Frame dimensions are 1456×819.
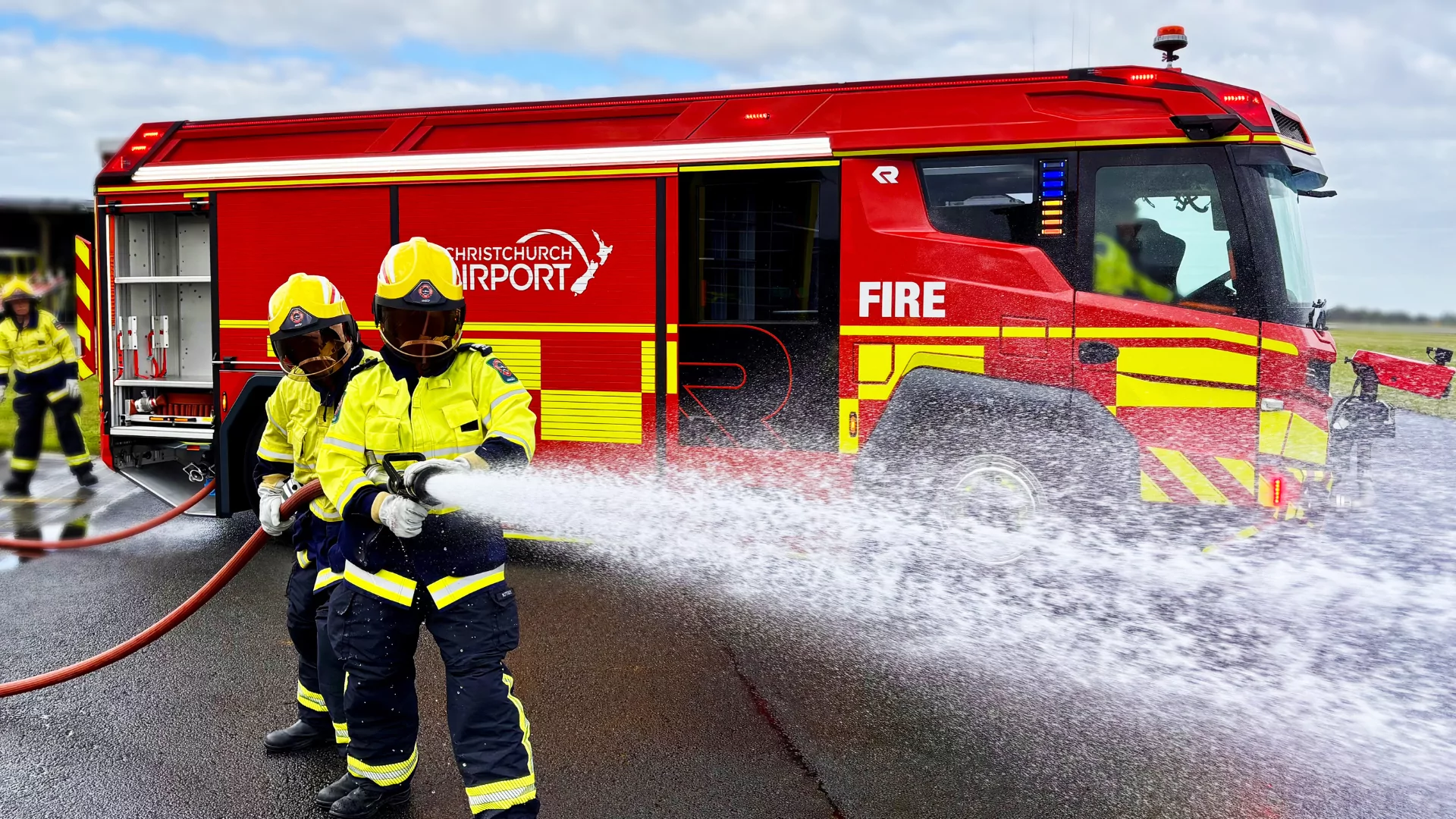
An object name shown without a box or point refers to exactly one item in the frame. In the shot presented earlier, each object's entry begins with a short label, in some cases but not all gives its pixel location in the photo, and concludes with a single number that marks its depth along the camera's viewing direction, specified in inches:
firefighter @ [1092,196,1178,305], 198.2
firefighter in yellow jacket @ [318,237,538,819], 107.0
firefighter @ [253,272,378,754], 132.0
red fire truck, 192.7
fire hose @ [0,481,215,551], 244.2
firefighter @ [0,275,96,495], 338.0
